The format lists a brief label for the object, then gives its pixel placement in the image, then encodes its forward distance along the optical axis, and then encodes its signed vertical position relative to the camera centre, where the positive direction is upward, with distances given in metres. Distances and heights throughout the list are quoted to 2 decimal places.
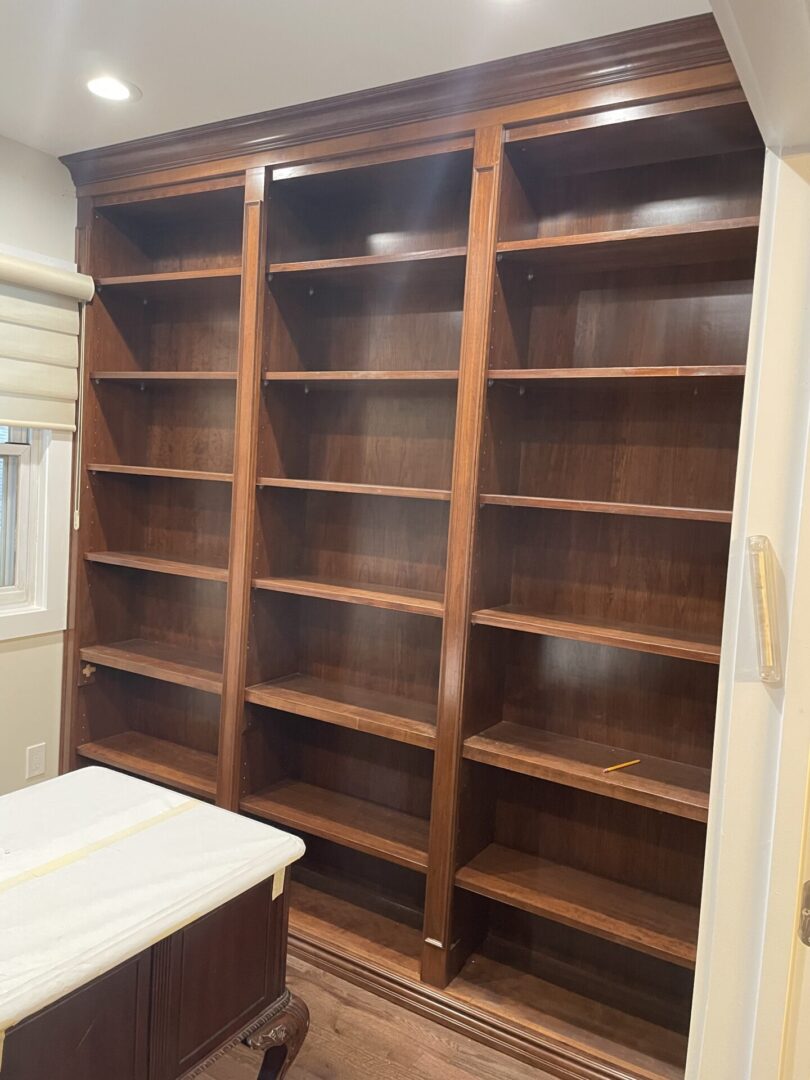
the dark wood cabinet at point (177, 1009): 1.27 -0.95
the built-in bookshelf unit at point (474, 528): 2.12 -0.09
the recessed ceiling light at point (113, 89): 2.27 +1.15
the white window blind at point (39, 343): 2.76 +0.48
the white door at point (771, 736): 0.85 -0.24
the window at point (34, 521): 3.00 -0.18
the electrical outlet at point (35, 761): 3.03 -1.11
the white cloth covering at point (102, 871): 1.29 -0.78
